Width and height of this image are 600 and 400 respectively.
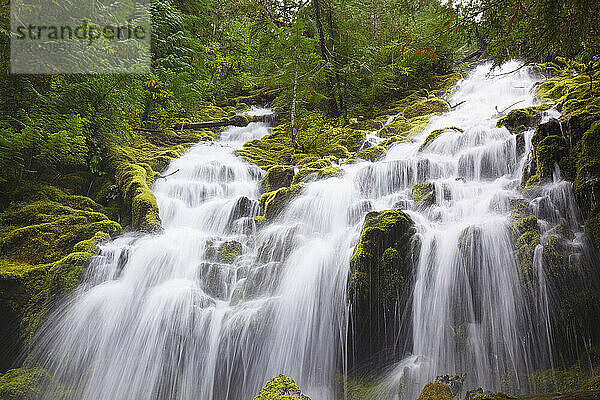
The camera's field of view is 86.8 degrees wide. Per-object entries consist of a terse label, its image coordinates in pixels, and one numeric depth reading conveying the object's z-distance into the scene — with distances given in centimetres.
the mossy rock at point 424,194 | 552
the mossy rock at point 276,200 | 667
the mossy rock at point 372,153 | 820
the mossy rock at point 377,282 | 399
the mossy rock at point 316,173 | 743
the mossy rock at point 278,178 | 786
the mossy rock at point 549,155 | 443
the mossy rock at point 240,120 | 1271
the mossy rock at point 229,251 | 562
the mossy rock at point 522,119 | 663
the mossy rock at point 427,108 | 1055
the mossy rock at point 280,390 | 292
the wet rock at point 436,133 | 767
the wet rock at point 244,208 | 692
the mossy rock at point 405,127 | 930
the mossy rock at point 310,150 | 877
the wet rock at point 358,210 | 586
